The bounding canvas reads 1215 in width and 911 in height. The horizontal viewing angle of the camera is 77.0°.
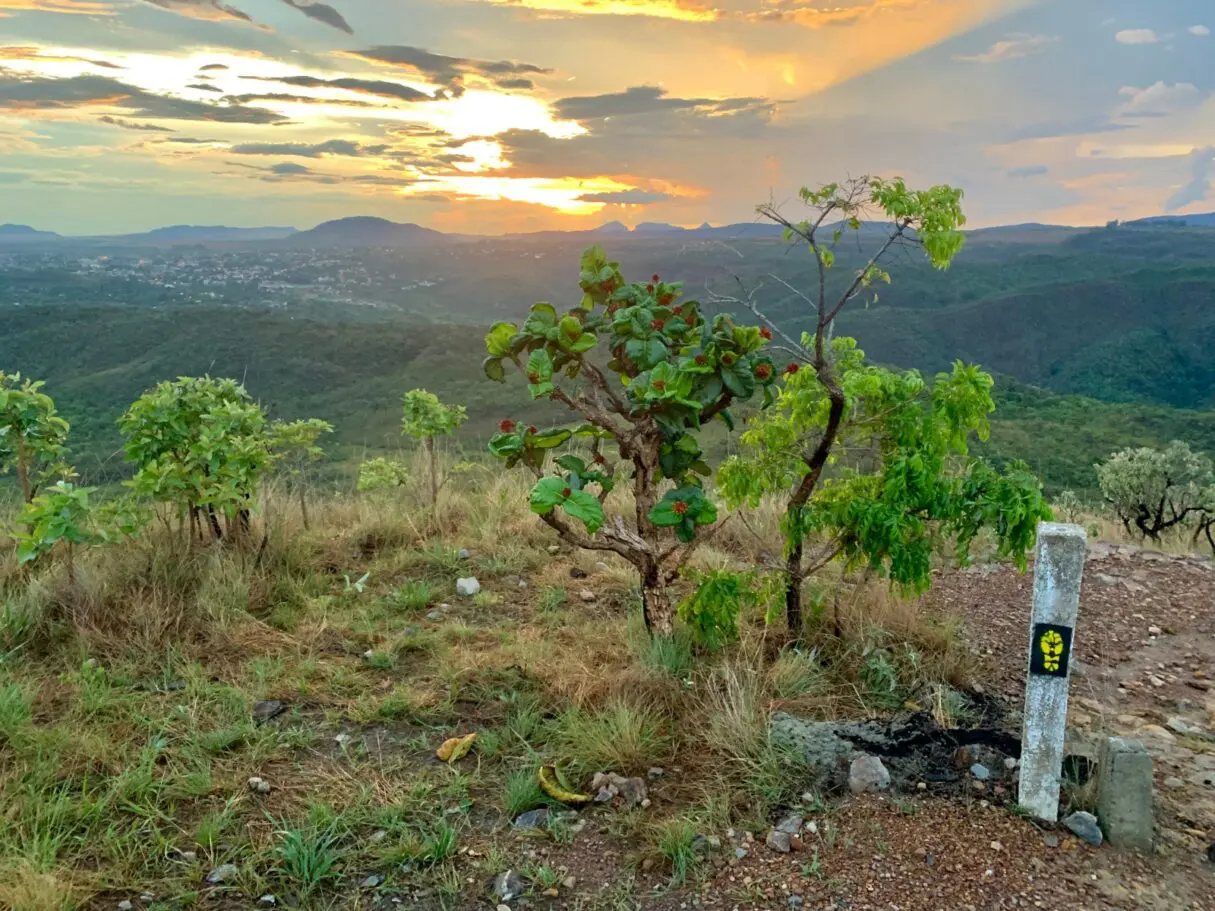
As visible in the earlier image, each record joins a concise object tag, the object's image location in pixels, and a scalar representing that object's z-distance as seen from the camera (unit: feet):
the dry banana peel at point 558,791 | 9.21
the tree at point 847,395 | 9.73
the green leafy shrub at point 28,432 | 14.33
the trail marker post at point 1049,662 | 8.15
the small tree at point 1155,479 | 35.14
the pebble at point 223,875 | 8.00
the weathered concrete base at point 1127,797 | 7.98
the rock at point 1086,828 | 8.11
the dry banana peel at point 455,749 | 10.18
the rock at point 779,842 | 8.23
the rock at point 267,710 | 11.05
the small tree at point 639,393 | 10.56
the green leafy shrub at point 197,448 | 14.10
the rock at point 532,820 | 8.87
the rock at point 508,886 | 7.87
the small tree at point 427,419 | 20.75
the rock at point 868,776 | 9.02
